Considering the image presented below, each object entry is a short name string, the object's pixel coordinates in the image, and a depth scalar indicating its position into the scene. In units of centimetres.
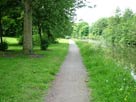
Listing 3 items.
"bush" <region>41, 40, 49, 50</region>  1588
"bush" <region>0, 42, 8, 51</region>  1390
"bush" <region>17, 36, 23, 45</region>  2057
